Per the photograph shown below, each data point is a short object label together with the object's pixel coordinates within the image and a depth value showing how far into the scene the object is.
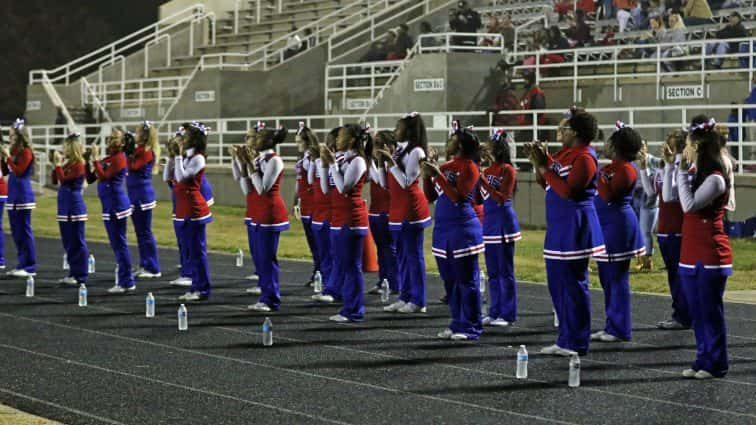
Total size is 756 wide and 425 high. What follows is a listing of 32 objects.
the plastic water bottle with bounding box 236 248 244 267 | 20.20
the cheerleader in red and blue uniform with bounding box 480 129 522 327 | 13.41
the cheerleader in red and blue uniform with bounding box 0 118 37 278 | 17.83
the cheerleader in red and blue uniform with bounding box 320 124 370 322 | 13.66
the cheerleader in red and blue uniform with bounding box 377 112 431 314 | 14.06
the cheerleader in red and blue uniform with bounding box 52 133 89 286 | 16.91
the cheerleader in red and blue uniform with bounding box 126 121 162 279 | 17.34
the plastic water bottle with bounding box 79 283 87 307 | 15.23
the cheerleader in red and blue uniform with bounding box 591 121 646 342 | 12.38
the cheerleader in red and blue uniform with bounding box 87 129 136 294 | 16.81
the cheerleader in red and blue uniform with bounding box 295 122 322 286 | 15.67
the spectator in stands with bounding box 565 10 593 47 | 31.09
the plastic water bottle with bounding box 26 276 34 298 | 16.24
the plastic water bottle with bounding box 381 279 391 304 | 15.42
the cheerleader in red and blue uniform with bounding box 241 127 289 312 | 14.36
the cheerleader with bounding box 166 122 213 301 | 15.54
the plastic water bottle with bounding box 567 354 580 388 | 10.19
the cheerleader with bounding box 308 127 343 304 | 15.46
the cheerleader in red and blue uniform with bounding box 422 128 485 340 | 12.35
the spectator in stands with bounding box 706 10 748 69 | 27.44
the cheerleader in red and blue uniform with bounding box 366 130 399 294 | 15.34
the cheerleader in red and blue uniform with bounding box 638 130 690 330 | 13.27
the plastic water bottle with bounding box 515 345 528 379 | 10.46
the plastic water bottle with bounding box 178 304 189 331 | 13.27
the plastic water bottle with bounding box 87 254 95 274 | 18.88
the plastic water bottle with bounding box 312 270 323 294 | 16.38
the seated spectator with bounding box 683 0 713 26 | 29.53
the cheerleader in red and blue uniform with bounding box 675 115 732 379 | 10.49
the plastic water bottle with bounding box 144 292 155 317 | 14.29
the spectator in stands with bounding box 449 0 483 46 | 34.12
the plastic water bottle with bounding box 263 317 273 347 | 12.24
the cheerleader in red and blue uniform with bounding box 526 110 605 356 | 11.35
